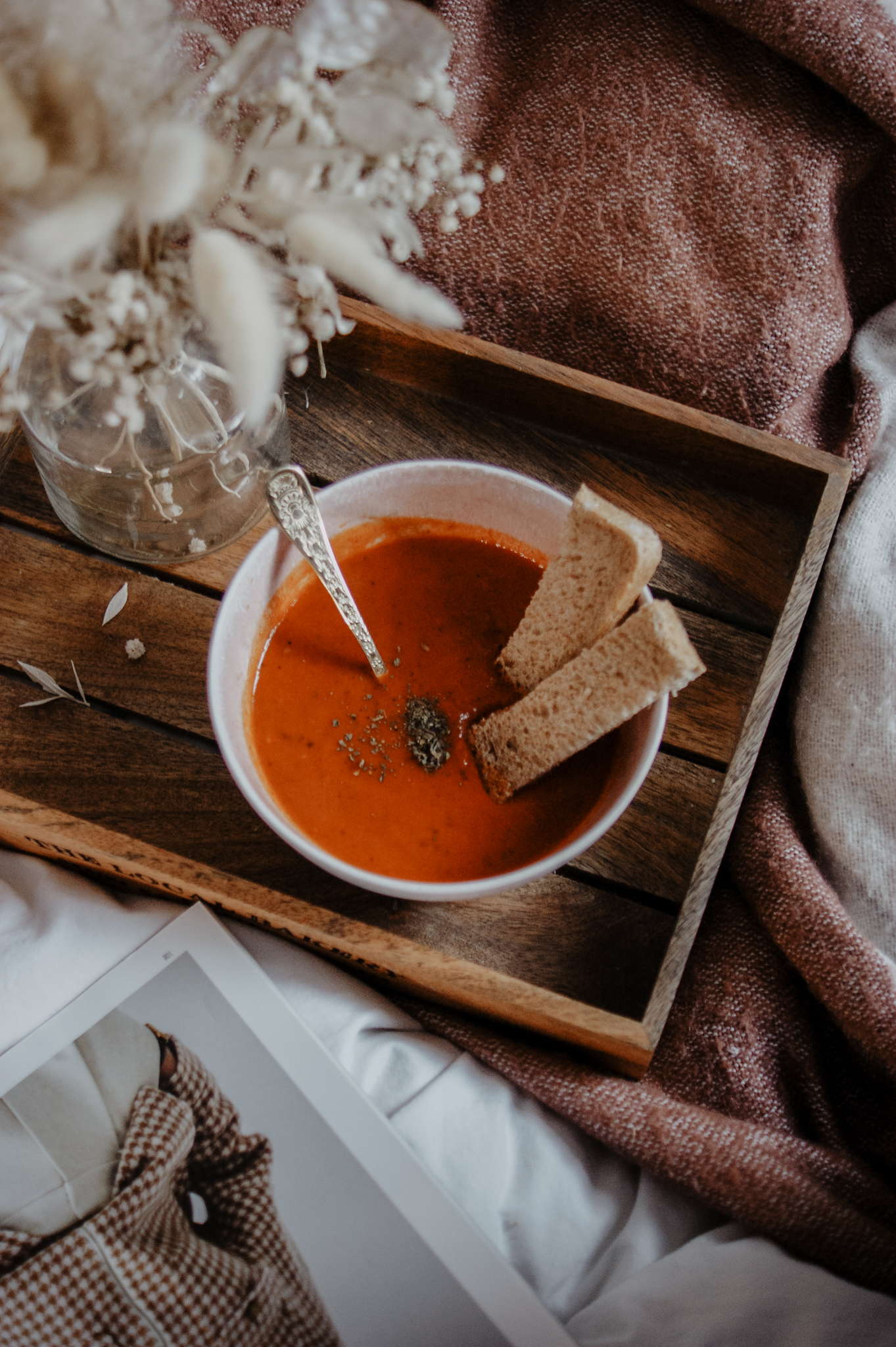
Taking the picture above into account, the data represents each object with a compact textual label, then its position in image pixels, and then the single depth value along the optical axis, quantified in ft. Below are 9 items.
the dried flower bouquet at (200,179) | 1.55
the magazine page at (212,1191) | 1.93
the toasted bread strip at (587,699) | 1.78
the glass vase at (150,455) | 1.94
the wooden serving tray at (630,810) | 1.94
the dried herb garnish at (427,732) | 1.94
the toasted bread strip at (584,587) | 1.85
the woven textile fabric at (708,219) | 2.24
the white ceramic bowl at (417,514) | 1.83
